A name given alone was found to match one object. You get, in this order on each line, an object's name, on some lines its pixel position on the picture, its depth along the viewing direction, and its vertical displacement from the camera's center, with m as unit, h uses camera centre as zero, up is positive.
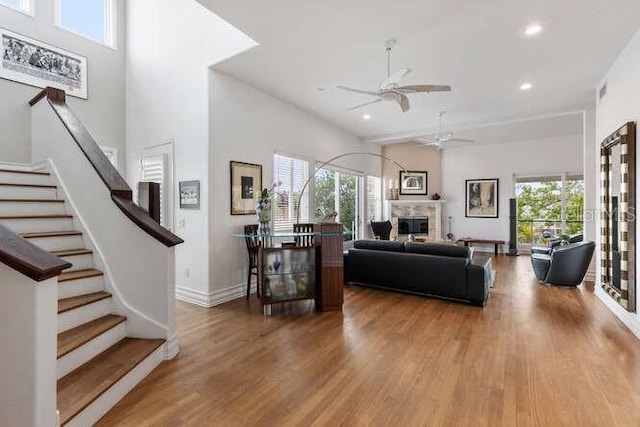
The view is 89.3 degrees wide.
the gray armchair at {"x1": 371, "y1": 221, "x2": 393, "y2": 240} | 8.52 -0.37
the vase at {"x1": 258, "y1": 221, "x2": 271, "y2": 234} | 4.24 -0.15
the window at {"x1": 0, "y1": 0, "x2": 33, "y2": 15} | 4.57 +3.04
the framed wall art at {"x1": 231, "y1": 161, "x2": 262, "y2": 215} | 4.71 +0.45
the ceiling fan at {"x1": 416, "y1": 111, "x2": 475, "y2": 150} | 6.48 +1.62
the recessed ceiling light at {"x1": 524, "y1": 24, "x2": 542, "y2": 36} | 3.36 +1.96
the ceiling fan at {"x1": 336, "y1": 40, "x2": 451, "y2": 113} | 3.49 +1.40
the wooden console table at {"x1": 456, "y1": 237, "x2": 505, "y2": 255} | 8.84 -0.73
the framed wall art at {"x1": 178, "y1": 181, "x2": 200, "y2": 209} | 4.46 +0.30
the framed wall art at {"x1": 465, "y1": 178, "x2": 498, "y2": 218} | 9.20 +0.49
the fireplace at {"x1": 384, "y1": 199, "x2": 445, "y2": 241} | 9.55 -0.06
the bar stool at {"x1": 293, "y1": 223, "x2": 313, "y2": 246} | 4.21 -0.29
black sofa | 4.21 -0.77
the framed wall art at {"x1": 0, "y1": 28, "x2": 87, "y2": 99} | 4.50 +2.26
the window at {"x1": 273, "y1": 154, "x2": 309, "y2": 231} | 5.64 +0.43
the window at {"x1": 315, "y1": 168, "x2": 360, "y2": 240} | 6.96 +0.47
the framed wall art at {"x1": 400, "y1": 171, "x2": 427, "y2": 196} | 9.82 +0.94
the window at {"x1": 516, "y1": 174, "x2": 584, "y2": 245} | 8.29 +0.21
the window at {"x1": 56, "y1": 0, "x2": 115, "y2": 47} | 5.11 +3.27
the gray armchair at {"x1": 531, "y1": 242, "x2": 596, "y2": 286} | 5.01 -0.79
